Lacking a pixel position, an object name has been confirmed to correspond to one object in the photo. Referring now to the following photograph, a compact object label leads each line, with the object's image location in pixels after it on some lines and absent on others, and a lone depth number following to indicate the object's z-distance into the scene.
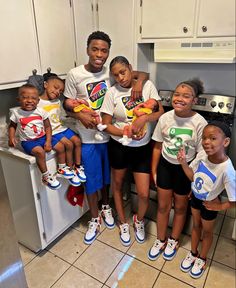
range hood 1.43
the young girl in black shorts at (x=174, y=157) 1.25
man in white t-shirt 1.34
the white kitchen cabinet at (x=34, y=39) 1.33
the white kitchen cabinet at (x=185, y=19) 1.41
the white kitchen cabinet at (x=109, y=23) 1.69
